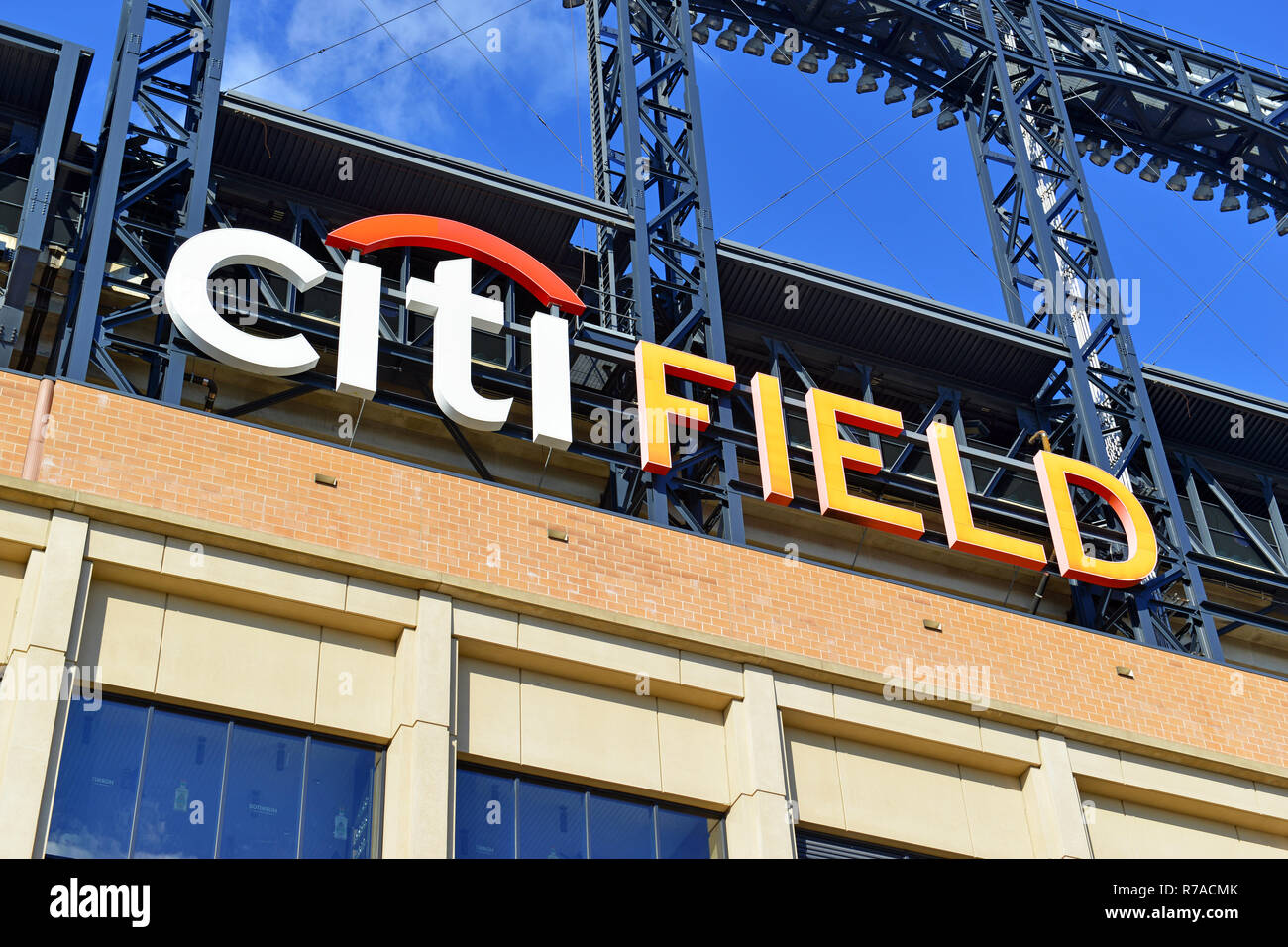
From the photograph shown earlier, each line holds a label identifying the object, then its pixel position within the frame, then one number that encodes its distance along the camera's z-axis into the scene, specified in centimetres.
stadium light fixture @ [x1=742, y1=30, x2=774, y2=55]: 3862
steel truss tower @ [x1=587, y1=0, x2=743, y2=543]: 2645
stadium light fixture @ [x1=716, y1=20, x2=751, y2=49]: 3816
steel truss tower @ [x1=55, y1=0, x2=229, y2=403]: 2284
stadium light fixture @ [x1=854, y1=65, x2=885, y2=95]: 3941
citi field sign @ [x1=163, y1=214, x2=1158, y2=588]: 2345
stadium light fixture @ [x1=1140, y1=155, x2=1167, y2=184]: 4291
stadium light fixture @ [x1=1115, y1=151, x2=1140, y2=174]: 4234
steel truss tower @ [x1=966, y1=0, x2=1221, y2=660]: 2948
